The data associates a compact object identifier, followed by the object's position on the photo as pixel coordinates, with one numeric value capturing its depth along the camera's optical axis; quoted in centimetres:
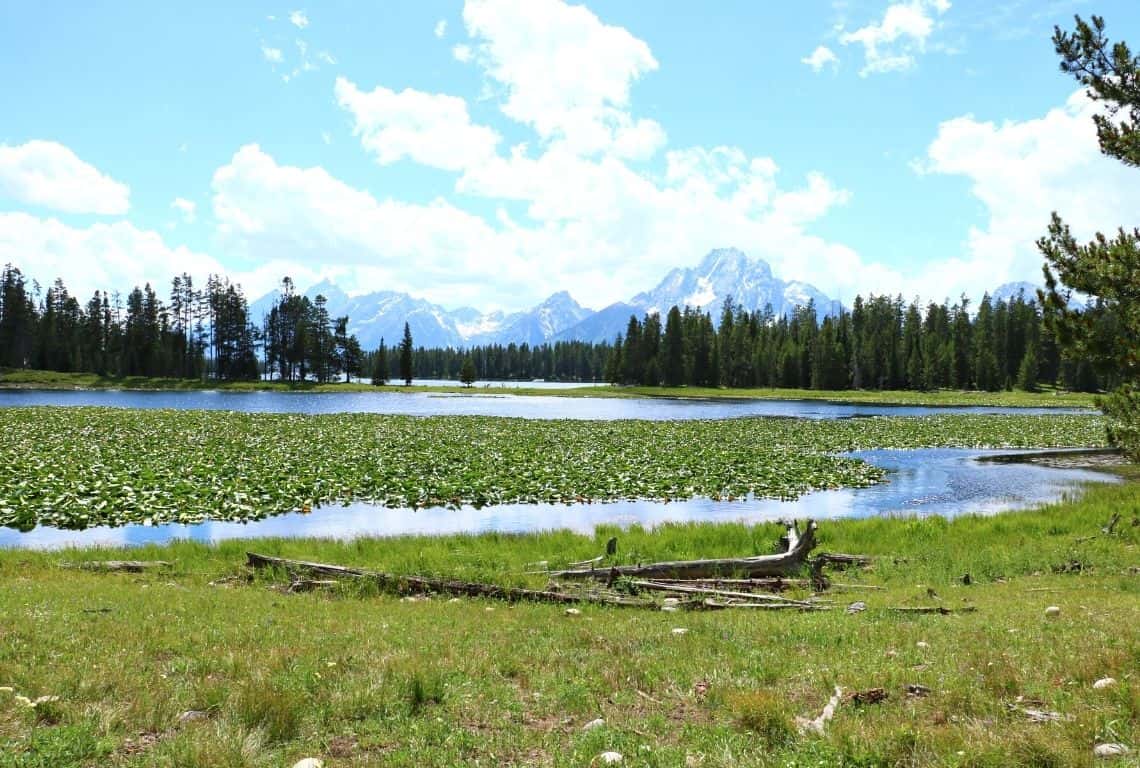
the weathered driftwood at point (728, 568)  1534
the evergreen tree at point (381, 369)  17125
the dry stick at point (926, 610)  1216
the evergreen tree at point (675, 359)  15462
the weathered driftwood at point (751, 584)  1485
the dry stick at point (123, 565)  1605
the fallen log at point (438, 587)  1373
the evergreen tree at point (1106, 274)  1338
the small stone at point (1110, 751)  564
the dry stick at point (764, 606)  1288
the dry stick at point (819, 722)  645
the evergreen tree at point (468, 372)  18071
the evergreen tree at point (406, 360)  16625
